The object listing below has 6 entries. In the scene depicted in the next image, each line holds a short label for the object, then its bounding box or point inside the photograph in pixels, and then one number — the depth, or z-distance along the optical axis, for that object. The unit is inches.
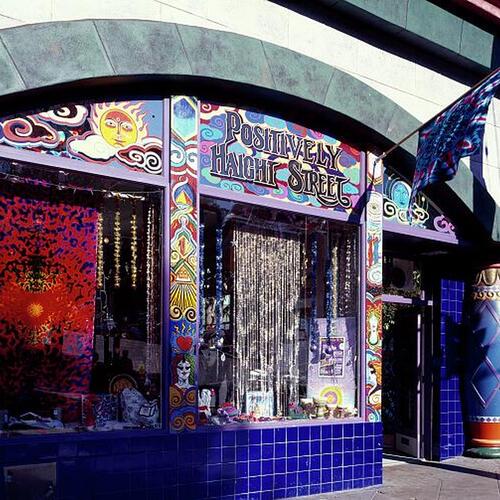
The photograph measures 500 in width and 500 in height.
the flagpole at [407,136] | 311.0
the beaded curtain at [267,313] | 302.2
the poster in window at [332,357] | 326.3
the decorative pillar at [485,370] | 389.1
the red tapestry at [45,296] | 244.4
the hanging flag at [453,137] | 296.2
